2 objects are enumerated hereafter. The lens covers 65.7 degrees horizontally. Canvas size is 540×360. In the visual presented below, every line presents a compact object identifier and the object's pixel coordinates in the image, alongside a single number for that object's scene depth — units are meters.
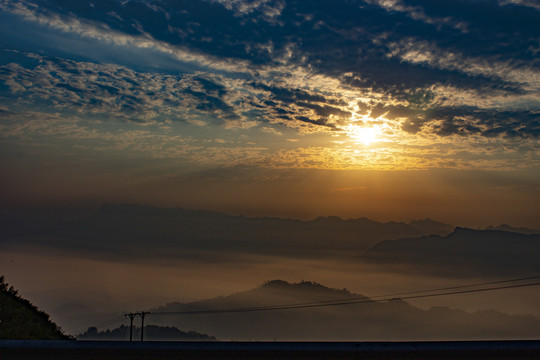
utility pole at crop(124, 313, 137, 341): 62.48
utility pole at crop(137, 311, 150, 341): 62.34
